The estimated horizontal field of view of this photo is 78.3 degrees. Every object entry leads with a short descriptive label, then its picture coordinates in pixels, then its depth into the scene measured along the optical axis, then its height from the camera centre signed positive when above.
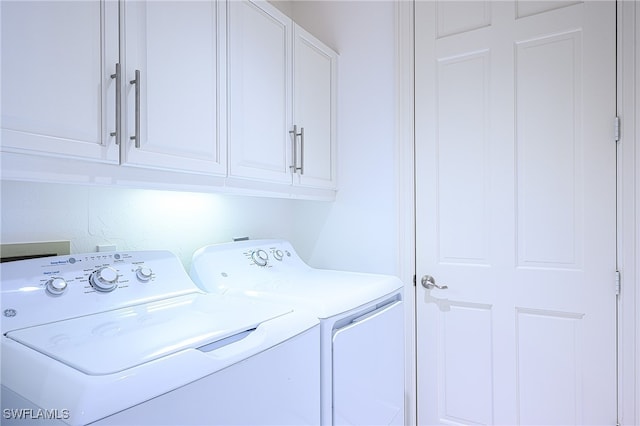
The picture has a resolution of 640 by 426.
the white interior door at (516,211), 1.60 +0.01
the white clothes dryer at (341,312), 1.21 -0.35
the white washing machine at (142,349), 0.67 -0.28
